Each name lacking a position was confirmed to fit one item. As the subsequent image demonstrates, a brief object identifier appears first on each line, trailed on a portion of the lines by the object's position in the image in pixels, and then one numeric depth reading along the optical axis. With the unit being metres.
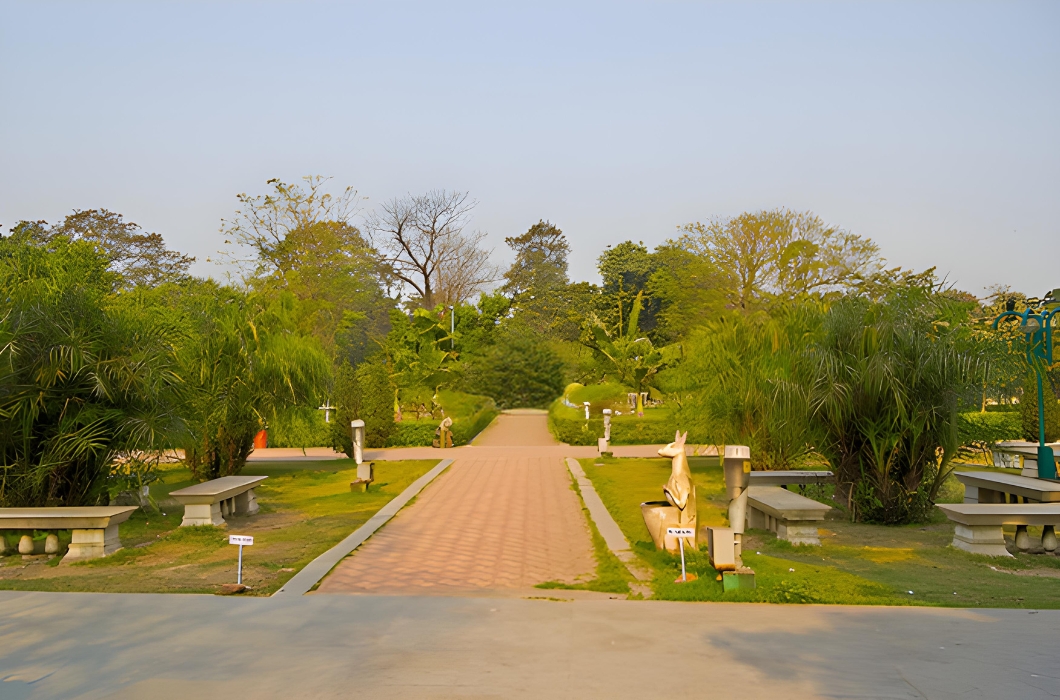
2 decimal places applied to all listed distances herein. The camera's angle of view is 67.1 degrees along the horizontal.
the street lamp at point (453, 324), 41.97
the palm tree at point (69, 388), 9.40
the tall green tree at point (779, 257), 36.69
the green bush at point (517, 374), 41.91
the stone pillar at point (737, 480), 7.61
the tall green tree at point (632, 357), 30.91
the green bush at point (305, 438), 25.91
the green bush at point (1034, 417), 20.52
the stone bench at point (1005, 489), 10.20
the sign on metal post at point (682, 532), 7.23
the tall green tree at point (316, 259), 38.31
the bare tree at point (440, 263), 49.75
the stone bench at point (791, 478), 13.20
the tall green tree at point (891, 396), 10.73
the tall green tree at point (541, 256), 69.50
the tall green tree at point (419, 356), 32.38
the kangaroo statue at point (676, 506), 8.73
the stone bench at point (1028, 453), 12.66
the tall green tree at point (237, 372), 14.96
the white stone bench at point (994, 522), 9.02
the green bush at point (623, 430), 26.03
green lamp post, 11.33
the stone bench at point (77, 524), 8.73
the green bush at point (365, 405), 20.48
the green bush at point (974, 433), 11.59
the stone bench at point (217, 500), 10.89
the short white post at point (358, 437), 16.86
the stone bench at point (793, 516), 9.67
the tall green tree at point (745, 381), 12.06
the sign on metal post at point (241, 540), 7.31
